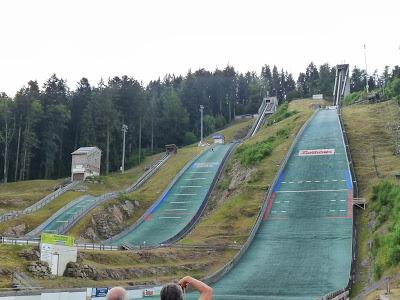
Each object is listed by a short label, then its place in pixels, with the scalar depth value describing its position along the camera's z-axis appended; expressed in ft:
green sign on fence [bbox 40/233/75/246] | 96.53
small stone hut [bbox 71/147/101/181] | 222.07
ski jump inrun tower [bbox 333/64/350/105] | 385.50
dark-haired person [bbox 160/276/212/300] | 14.76
